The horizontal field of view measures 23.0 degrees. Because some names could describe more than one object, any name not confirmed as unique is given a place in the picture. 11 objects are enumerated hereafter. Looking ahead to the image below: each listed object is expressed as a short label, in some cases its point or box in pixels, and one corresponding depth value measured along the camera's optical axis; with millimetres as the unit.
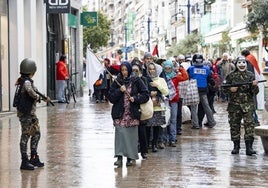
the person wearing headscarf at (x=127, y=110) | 10344
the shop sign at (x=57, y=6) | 24016
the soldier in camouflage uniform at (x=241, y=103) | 11531
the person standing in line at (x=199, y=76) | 15941
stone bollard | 11406
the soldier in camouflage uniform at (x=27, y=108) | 10133
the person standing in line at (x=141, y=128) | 10703
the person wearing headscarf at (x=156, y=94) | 11641
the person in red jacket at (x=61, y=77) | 25969
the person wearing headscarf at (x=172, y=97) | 12812
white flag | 12273
